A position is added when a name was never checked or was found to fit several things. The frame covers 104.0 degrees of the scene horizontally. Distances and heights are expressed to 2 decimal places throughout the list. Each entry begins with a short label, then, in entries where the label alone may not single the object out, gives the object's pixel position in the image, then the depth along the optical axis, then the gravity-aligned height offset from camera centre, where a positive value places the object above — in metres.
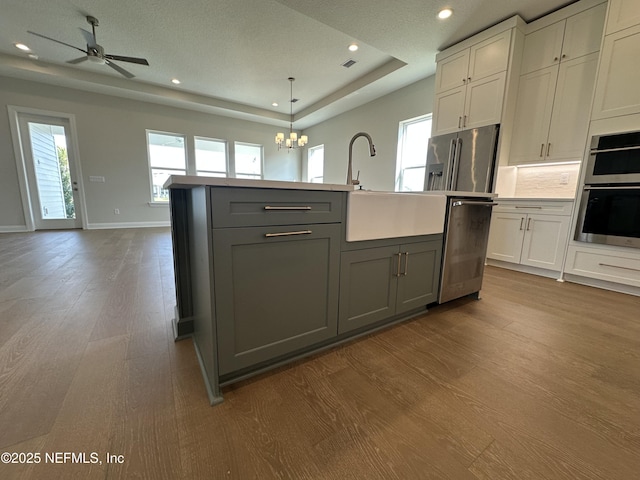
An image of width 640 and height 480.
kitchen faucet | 1.70 +0.23
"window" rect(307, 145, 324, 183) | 7.17 +1.03
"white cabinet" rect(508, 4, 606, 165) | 2.61 +1.29
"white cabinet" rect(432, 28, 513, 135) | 2.95 +1.49
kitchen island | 1.01 -0.37
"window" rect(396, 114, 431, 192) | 4.56 +0.91
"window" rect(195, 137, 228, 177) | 6.53 +1.07
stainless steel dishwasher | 1.90 -0.34
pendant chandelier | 5.07 +1.70
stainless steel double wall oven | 2.30 +0.12
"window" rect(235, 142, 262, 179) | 7.07 +1.06
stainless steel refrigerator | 3.11 +0.56
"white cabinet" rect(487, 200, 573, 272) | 2.78 -0.35
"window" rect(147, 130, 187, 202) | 6.03 +0.93
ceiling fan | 3.09 +1.80
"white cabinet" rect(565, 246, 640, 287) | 2.37 -0.58
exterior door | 4.94 +0.44
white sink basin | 1.37 -0.08
